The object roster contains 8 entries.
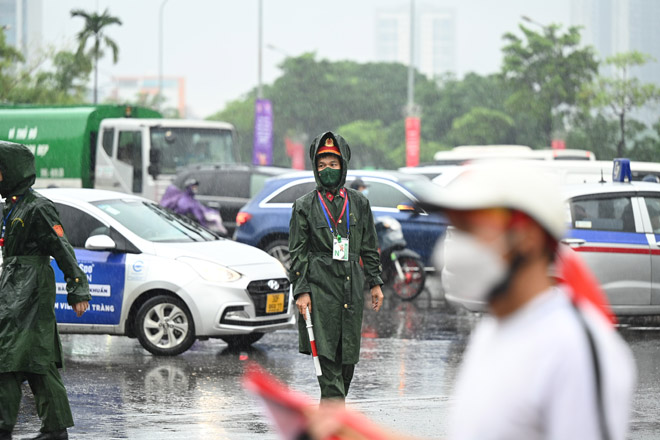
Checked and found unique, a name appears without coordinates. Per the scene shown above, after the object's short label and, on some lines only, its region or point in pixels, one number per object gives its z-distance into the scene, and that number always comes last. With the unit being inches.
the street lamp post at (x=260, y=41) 1829.5
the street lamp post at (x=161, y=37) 2658.5
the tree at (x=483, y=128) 3196.4
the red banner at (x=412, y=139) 1563.7
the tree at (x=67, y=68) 1812.3
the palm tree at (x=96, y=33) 1860.2
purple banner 1533.0
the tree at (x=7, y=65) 1620.3
